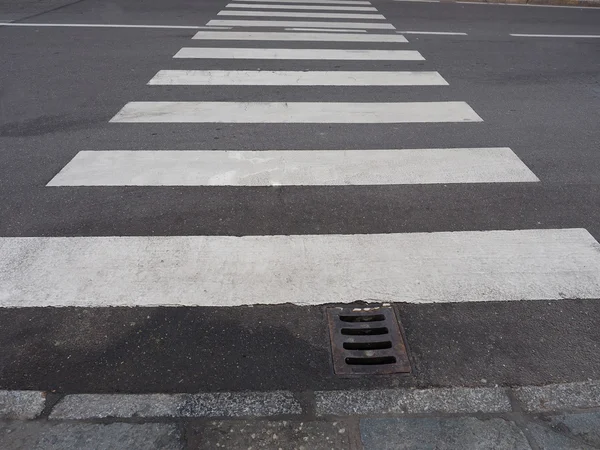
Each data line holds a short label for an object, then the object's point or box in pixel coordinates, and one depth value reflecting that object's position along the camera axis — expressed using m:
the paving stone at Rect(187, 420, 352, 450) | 2.41
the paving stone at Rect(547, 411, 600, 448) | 2.48
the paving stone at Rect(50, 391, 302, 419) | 2.55
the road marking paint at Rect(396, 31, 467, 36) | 10.73
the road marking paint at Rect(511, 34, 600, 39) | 10.91
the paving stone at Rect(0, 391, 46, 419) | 2.54
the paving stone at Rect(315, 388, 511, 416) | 2.61
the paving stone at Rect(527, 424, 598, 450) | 2.43
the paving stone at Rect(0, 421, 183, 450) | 2.39
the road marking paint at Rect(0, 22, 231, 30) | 10.55
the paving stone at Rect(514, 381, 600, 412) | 2.65
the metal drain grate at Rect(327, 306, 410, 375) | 2.90
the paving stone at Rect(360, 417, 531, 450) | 2.43
